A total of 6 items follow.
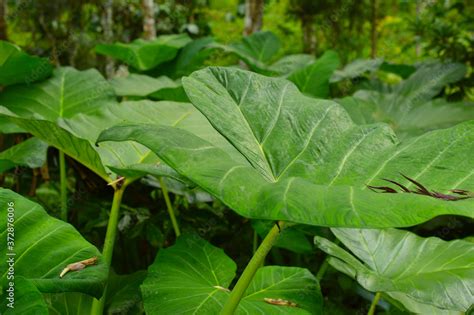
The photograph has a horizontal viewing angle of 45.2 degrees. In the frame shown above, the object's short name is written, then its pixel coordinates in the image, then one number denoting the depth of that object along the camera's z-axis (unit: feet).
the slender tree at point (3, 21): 8.07
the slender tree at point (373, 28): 15.29
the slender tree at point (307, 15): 17.16
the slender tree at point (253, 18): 12.67
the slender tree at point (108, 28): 14.49
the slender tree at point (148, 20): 11.69
